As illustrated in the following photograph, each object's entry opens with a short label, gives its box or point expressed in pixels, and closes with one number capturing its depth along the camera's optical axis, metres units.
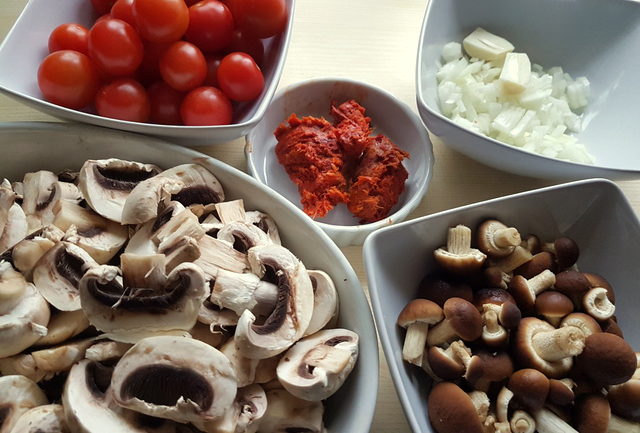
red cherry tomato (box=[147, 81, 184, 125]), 0.39
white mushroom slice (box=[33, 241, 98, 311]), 0.30
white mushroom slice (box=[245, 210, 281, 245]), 0.34
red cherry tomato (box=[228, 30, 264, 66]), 0.41
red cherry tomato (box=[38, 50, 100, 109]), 0.36
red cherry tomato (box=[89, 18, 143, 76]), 0.36
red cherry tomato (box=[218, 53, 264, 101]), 0.38
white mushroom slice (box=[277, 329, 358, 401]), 0.28
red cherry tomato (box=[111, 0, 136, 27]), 0.39
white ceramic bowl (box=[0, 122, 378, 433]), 0.32
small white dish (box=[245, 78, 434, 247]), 0.40
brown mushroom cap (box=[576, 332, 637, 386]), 0.30
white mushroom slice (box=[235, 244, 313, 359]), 0.29
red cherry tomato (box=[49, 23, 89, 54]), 0.38
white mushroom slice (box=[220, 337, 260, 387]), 0.29
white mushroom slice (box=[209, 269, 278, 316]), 0.30
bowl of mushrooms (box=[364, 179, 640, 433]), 0.31
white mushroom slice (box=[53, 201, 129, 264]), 0.32
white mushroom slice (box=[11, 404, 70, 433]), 0.27
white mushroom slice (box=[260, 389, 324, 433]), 0.29
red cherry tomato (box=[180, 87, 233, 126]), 0.37
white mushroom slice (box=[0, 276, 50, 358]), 0.28
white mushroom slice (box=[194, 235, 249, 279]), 0.31
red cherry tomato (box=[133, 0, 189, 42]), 0.37
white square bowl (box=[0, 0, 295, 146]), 0.35
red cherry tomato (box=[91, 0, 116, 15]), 0.41
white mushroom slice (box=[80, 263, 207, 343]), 0.27
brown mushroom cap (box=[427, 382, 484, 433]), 0.29
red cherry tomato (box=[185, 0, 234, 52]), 0.39
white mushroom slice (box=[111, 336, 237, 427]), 0.27
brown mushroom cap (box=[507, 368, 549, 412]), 0.30
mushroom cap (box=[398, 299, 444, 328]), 0.32
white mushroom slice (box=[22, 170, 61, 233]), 0.33
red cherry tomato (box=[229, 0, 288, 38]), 0.39
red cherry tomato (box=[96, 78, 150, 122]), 0.36
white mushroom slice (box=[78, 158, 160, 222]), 0.33
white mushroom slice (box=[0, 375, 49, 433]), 0.27
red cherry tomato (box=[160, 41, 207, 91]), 0.38
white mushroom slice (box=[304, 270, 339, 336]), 0.31
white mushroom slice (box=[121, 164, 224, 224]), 0.32
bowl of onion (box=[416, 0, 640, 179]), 0.41
